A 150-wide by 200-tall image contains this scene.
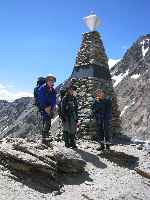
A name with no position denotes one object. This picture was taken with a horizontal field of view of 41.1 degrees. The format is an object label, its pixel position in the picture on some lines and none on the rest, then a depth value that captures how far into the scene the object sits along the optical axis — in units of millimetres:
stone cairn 9602
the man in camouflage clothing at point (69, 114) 6834
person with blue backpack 6452
